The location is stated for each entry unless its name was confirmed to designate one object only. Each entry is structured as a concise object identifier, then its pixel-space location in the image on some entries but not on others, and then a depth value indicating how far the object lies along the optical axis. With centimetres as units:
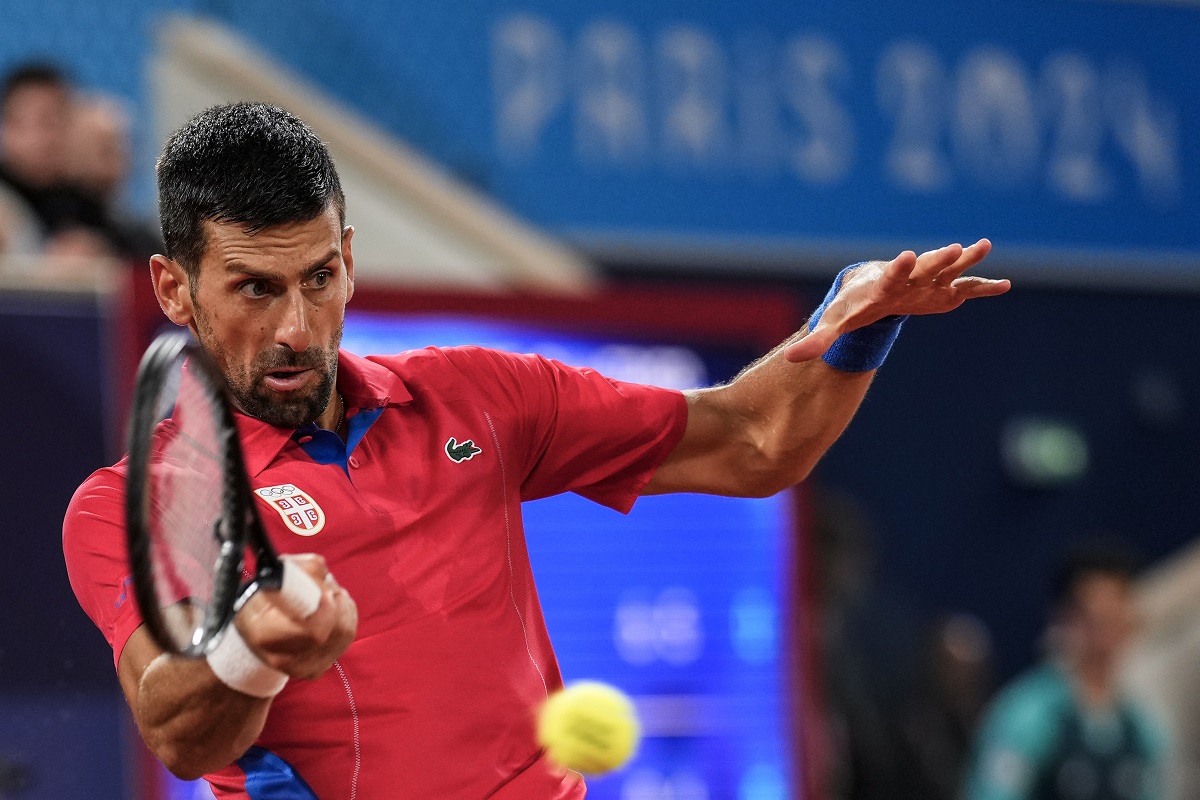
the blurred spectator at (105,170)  1080
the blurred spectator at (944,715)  1296
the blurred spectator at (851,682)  1230
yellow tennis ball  499
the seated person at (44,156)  1062
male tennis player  469
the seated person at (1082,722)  1216
